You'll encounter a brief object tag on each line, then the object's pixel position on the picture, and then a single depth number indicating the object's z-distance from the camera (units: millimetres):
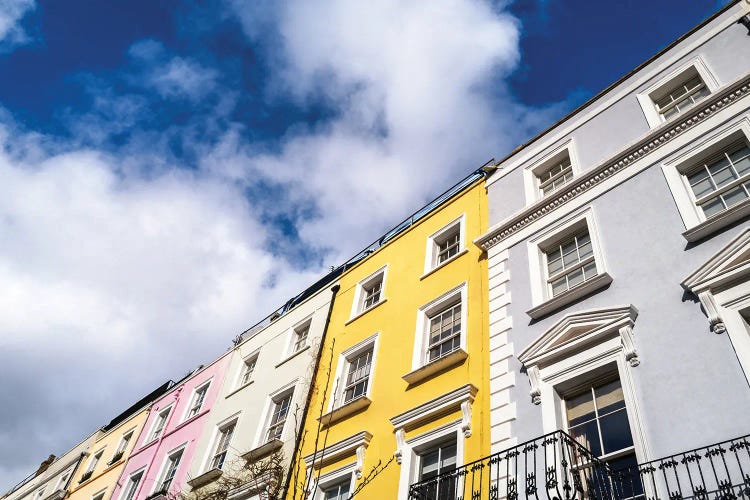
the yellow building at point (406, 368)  12125
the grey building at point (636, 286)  8508
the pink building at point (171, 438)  21386
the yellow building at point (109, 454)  25953
